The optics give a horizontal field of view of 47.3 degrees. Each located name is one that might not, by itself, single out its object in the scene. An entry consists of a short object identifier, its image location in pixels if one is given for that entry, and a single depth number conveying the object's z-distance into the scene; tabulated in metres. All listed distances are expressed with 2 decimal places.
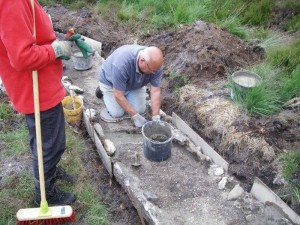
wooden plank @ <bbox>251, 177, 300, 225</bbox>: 3.18
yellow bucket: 4.42
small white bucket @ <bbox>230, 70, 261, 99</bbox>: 4.46
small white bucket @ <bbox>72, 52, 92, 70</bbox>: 5.57
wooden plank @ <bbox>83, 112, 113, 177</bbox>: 3.85
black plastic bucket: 3.69
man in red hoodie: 2.21
